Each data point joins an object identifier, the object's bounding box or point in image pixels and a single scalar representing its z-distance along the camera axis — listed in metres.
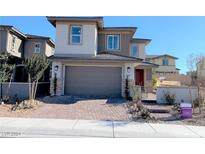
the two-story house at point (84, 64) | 11.12
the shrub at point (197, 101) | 8.55
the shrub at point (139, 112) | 6.72
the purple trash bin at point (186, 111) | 6.85
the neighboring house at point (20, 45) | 14.36
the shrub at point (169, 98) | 9.59
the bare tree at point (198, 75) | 8.54
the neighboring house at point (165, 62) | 32.17
